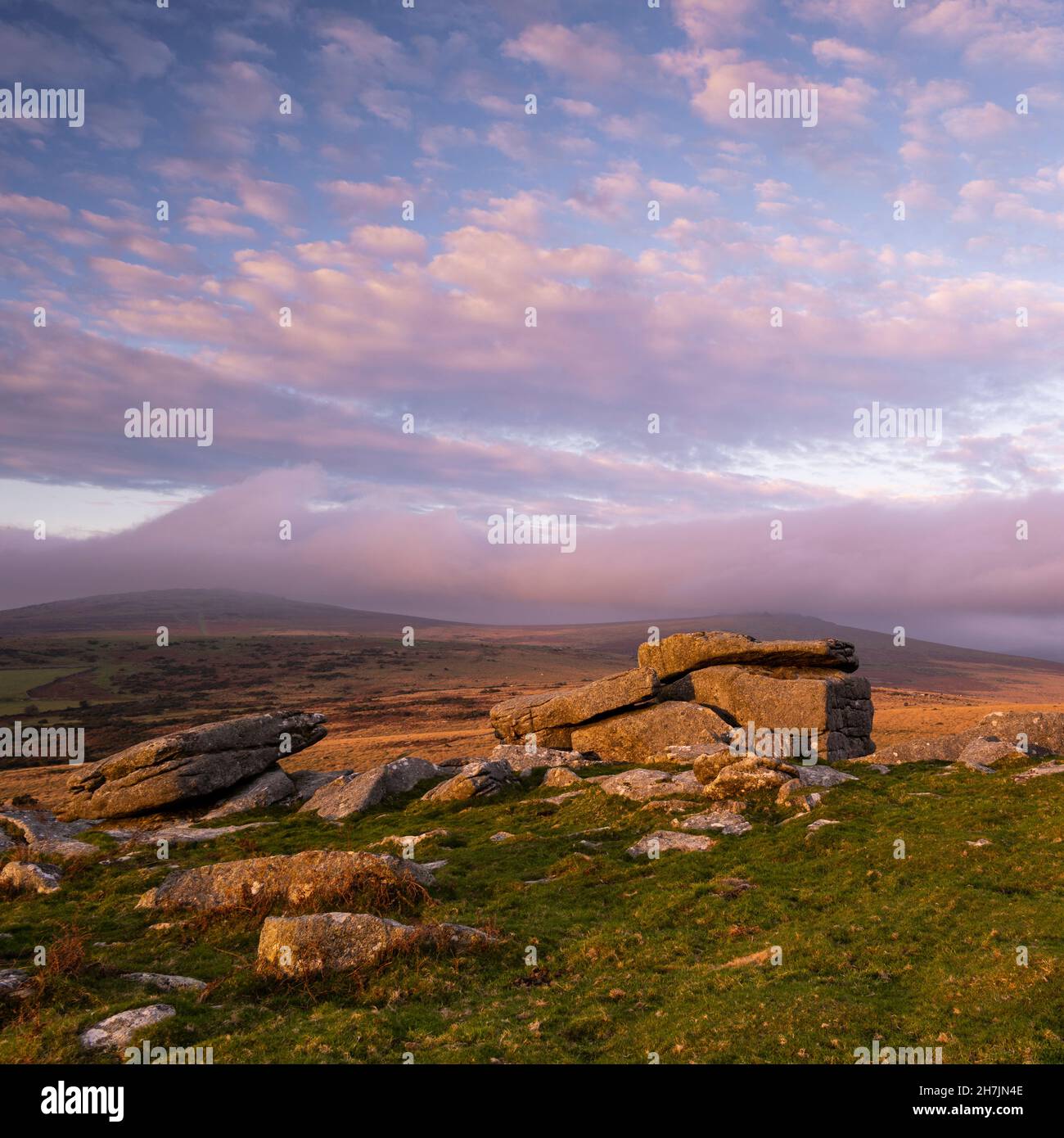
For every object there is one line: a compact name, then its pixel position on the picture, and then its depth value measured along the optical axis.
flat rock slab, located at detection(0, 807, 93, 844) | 32.91
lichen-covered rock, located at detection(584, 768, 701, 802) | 31.16
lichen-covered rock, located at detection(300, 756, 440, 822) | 35.84
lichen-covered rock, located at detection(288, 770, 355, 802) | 41.04
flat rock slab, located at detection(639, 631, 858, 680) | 46.34
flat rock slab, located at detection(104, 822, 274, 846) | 32.81
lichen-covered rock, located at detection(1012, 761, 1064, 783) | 29.62
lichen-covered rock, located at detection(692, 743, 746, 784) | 32.00
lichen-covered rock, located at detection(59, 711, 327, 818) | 38.78
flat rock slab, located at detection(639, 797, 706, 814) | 28.91
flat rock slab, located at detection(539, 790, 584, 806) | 32.75
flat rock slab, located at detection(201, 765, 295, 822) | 38.75
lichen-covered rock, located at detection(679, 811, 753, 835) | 26.47
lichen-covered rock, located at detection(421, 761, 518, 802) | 35.47
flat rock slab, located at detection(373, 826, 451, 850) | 27.27
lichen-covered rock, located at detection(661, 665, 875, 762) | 42.59
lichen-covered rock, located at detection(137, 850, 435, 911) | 19.61
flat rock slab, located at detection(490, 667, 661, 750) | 45.50
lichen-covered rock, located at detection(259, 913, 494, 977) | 15.59
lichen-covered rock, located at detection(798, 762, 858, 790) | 30.91
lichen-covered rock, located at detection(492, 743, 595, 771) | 39.72
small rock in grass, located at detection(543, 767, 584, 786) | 35.97
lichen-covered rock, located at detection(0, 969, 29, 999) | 14.38
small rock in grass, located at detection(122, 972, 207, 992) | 15.19
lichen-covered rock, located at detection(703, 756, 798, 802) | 29.73
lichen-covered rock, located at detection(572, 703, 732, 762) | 42.56
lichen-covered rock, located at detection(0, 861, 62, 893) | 24.86
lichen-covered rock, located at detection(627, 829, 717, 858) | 24.64
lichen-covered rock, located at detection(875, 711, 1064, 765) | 37.19
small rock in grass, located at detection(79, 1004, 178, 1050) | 12.59
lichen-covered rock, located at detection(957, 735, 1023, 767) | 34.12
